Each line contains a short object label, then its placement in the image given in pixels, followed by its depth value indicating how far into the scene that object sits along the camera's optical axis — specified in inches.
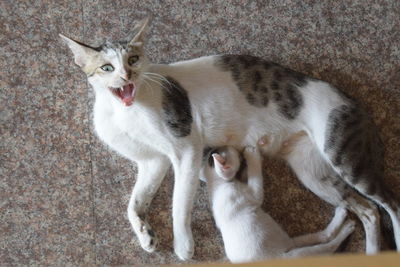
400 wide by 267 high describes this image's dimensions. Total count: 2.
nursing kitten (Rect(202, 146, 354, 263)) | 65.1
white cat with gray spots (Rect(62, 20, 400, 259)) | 65.5
